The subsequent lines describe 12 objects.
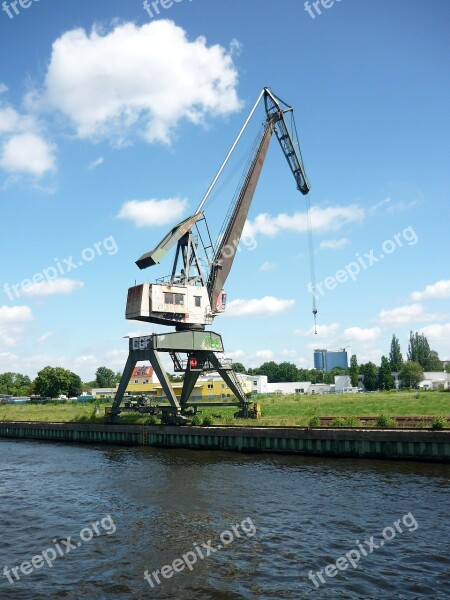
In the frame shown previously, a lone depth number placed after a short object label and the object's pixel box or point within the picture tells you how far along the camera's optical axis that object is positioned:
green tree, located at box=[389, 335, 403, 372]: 140.98
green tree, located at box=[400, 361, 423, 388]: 120.06
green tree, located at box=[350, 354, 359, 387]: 124.50
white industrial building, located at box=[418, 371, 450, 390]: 119.88
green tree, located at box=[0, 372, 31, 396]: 156.11
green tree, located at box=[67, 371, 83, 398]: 125.49
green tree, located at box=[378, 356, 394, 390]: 119.88
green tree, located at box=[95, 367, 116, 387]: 193.45
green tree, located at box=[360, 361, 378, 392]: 125.12
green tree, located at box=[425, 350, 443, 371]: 155.88
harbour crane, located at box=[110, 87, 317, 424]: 42.31
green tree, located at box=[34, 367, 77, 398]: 122.25
